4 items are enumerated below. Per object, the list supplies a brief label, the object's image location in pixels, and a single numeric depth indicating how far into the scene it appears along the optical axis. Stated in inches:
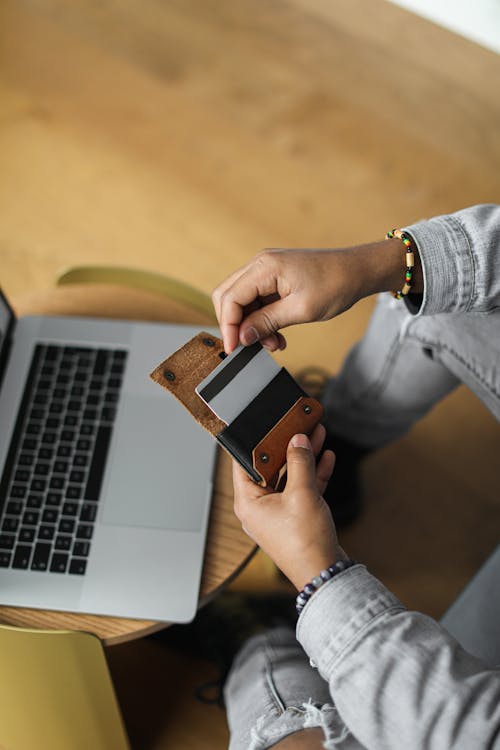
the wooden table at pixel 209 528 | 32.1
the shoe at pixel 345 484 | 50.0
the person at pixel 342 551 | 24.2
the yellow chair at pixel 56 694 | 30.2
